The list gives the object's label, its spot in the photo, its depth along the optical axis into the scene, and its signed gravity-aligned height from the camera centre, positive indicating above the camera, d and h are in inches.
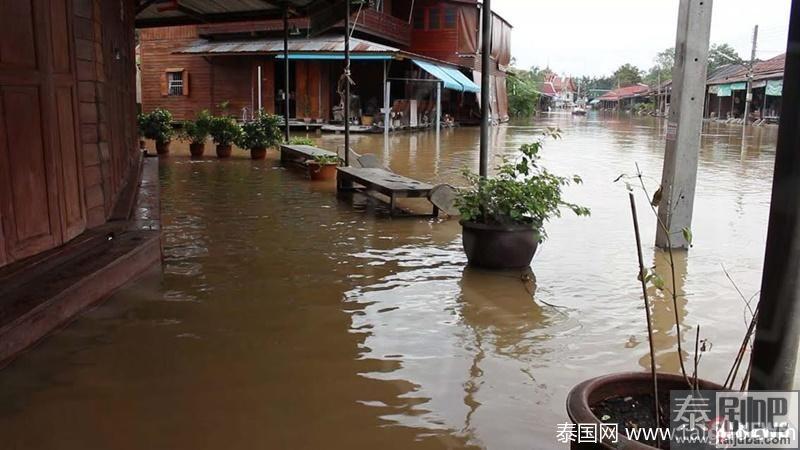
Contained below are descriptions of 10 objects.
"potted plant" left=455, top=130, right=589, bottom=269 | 240.7 -35.2
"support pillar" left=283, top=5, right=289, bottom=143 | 571.1 +56.3
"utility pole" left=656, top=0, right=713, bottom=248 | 265.9 +0.6
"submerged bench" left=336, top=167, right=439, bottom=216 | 349.1 -37.9
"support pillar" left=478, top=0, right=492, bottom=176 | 270.9 +14.1
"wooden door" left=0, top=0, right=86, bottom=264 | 182.2 -6.0
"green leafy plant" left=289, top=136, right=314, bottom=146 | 624.4 -26.2
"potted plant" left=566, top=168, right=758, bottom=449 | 94.6 -43.4
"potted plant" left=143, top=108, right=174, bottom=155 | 675.4 -16.9
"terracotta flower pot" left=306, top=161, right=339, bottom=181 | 503.5 -42.6
